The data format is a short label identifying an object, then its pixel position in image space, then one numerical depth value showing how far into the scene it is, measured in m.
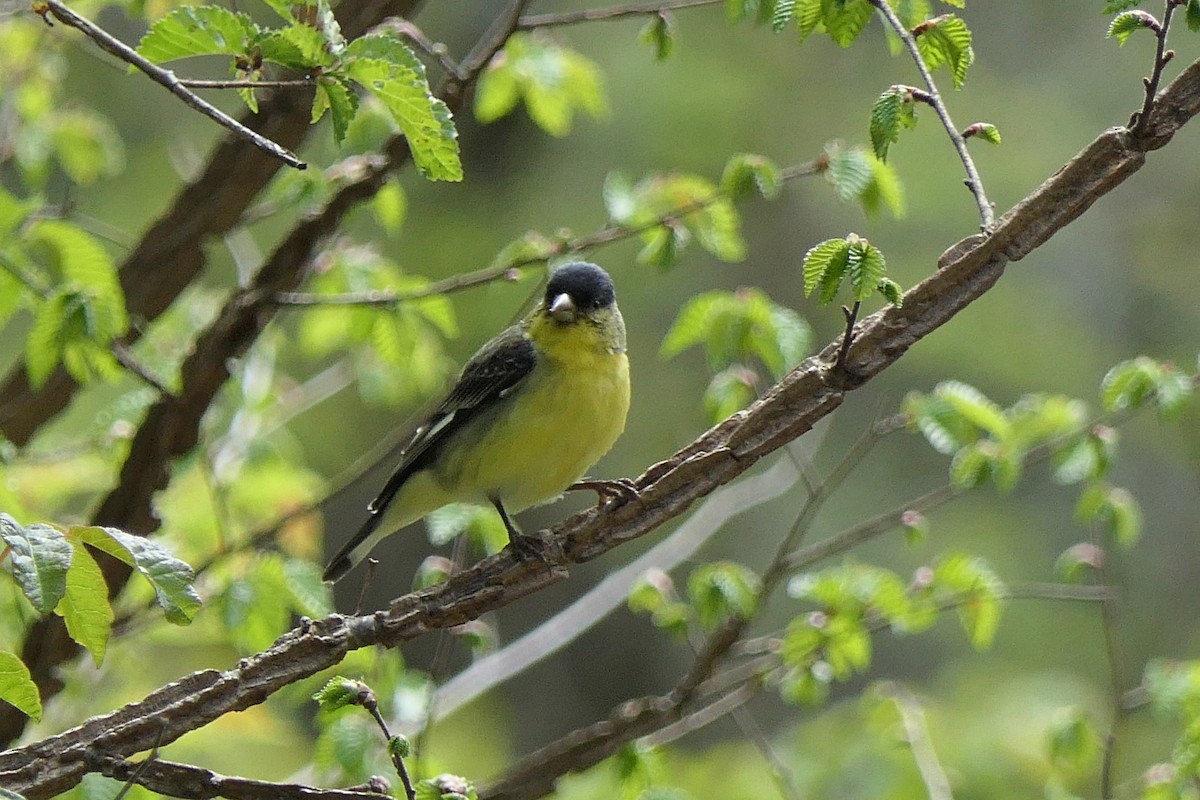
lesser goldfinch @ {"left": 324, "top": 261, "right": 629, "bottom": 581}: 7.24
